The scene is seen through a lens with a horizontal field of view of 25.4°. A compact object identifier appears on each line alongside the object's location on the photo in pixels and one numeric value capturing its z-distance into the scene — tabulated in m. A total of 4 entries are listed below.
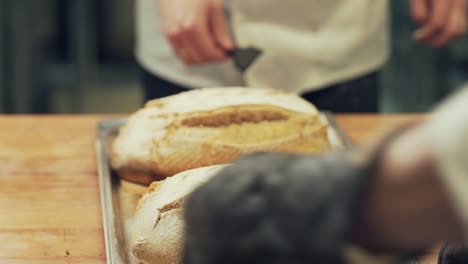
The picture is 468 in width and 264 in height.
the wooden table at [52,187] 0.96
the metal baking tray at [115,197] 0.92
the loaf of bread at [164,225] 0.89
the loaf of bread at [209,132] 1.06
